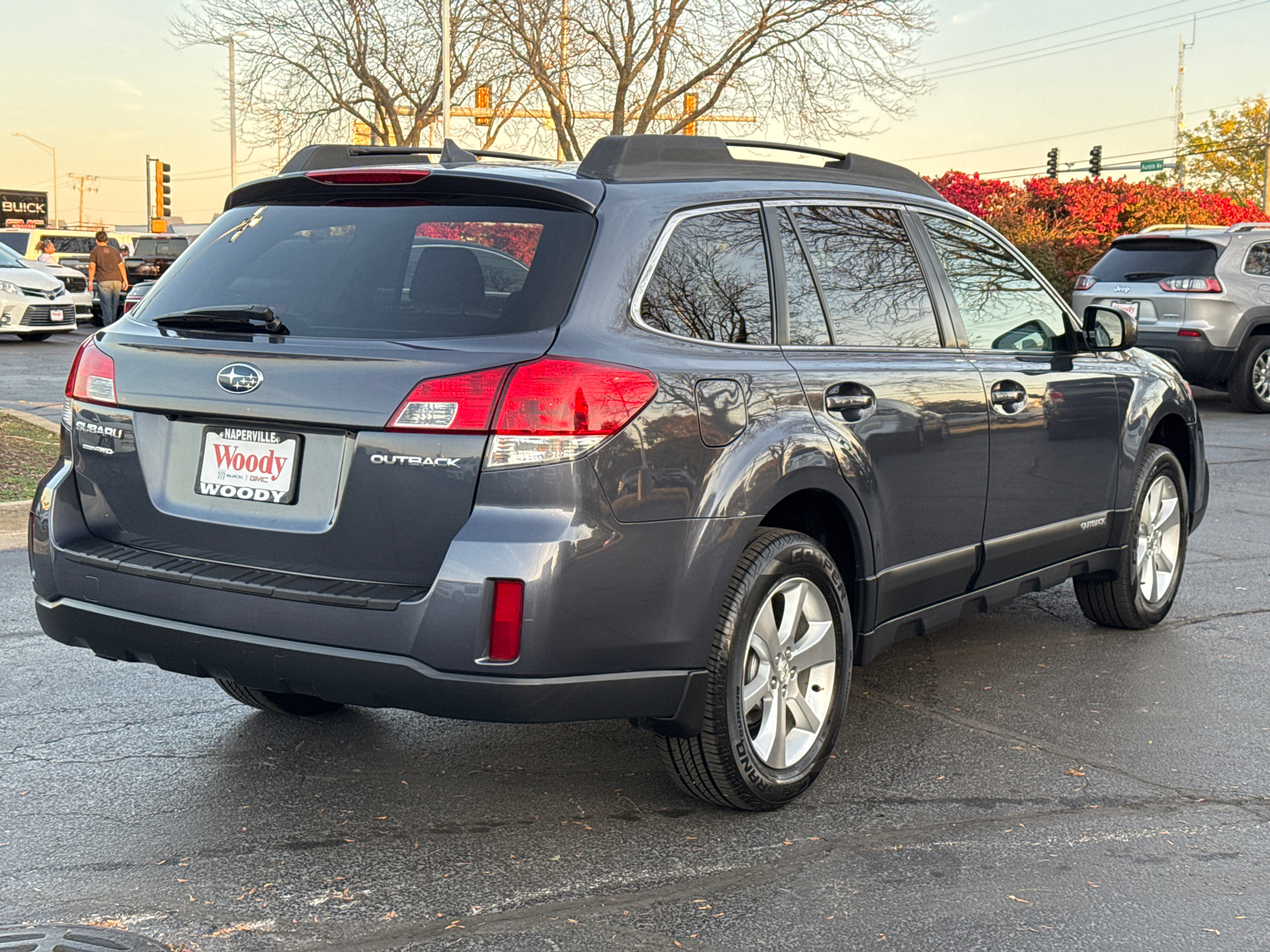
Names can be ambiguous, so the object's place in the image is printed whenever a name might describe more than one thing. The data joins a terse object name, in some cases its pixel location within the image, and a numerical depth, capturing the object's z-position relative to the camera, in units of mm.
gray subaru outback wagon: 3271
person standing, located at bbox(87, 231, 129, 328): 26875
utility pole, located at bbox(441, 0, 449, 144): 34125
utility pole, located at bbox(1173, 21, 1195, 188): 92188
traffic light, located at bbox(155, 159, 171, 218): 47344
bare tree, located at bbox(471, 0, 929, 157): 31250
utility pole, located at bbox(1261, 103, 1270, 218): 56069
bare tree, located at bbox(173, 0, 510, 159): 37000
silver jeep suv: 14977
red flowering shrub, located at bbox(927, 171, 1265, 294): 21078
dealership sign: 60625
